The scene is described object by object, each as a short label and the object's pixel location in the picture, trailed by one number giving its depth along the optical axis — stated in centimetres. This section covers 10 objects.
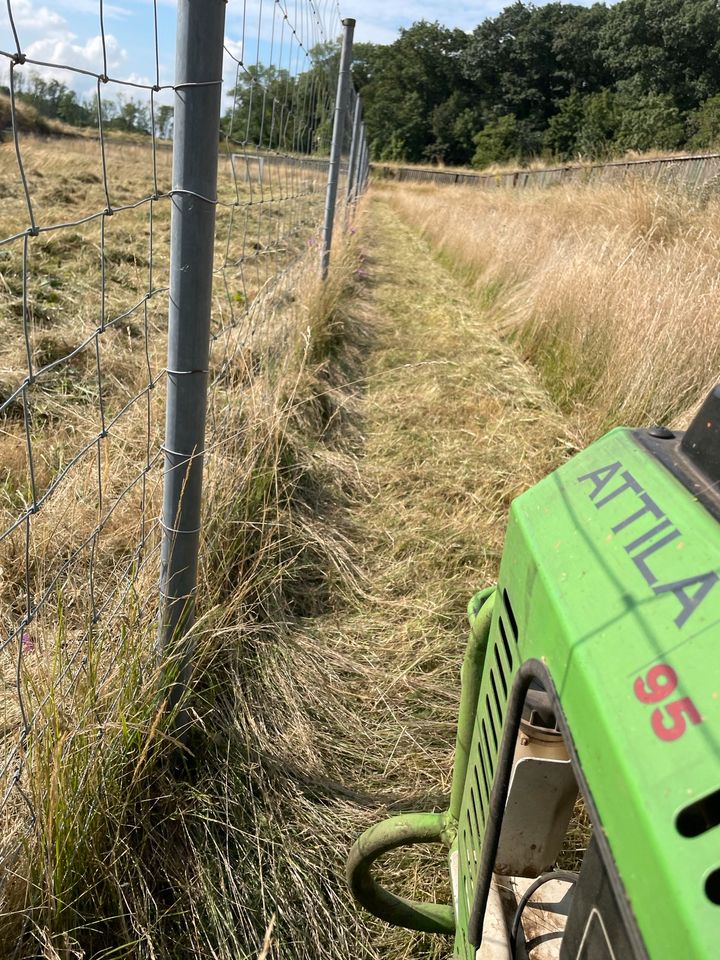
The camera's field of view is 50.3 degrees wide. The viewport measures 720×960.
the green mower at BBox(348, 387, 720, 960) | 56
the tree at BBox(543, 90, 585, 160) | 5251
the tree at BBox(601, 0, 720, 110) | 5144
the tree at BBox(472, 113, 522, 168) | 5256
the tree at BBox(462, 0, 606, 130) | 6109
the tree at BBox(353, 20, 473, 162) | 6206
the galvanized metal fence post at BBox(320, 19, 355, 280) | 511
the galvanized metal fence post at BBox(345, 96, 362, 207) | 826
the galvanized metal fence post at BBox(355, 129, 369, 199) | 1070
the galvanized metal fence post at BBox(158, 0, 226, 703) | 136
